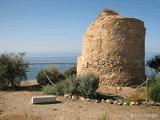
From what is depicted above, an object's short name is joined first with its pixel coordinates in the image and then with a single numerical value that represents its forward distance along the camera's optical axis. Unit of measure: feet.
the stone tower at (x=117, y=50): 29.14
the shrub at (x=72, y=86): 22.45
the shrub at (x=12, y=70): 28.30
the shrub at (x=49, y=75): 31.52
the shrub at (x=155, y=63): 39.73
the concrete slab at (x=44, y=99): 18.14
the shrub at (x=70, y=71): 38.54
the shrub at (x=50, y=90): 23.74
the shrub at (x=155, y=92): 18.37
